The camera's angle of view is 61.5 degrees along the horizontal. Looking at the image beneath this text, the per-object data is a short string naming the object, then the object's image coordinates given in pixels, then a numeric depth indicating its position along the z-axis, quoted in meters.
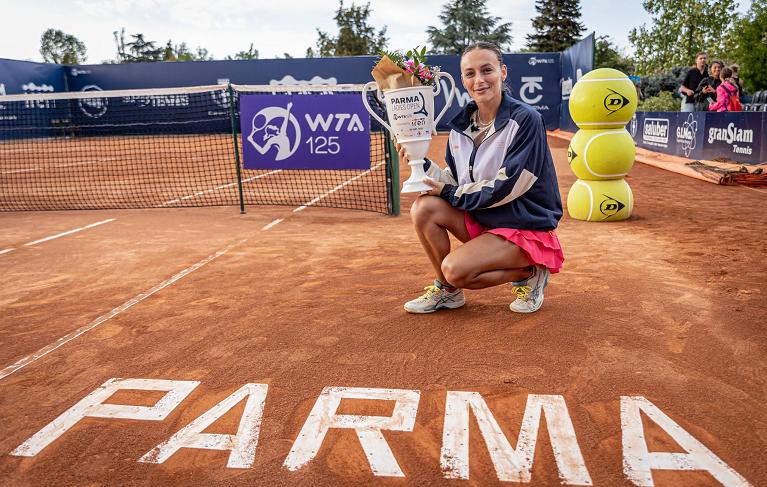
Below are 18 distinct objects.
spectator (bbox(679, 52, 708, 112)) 13.74
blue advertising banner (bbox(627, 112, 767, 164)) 11.65
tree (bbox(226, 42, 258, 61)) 59.16
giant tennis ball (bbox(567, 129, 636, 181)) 7.14
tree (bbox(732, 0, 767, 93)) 21.58
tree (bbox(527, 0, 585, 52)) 53.03
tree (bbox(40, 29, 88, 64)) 96.31
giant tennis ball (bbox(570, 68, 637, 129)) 7.10
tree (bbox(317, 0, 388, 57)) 51.34
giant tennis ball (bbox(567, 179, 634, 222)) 7.32
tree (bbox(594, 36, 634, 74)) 50.00
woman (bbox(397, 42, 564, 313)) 3.70
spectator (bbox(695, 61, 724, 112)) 13.41
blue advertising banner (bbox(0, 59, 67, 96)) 26.22
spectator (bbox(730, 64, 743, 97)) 13.52
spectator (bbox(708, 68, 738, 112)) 13.03
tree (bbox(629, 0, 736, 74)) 29.05
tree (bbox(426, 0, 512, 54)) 57.06
